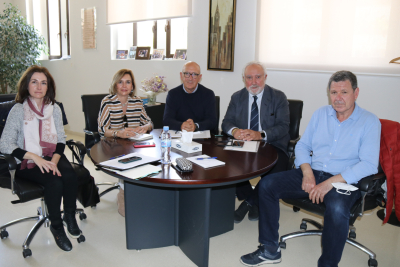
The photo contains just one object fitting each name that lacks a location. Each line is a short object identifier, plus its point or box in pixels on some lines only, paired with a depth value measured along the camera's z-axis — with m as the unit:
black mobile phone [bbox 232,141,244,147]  2.50
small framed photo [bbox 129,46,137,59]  5.20
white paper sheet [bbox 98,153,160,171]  1.93
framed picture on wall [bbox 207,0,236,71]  3.94
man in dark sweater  3.32
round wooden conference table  2.04
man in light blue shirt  2.00
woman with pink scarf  2.32
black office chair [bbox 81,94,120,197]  3.20
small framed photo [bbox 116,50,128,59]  5.29
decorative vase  4.48
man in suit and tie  2.83
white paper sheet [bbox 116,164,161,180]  1.83
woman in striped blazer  3.00
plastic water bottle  2.10
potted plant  5.84
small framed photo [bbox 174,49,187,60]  4.64
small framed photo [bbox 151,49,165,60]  4.93
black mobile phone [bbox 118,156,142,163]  2.01
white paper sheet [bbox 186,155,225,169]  2.01
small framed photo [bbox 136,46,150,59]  5.02
